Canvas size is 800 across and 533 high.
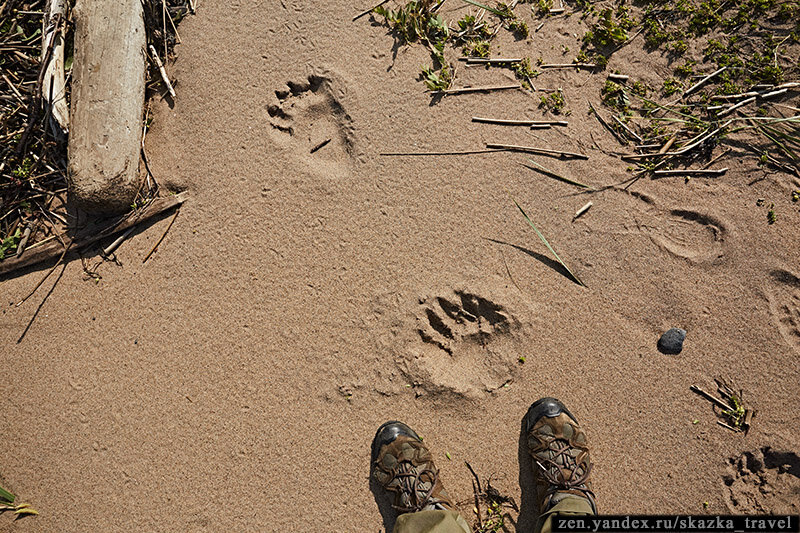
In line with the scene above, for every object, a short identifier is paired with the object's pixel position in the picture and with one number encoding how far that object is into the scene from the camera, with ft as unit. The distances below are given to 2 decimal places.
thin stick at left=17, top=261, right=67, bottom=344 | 8.18
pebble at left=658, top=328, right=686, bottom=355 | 7.82
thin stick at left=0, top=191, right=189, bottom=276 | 8.16
